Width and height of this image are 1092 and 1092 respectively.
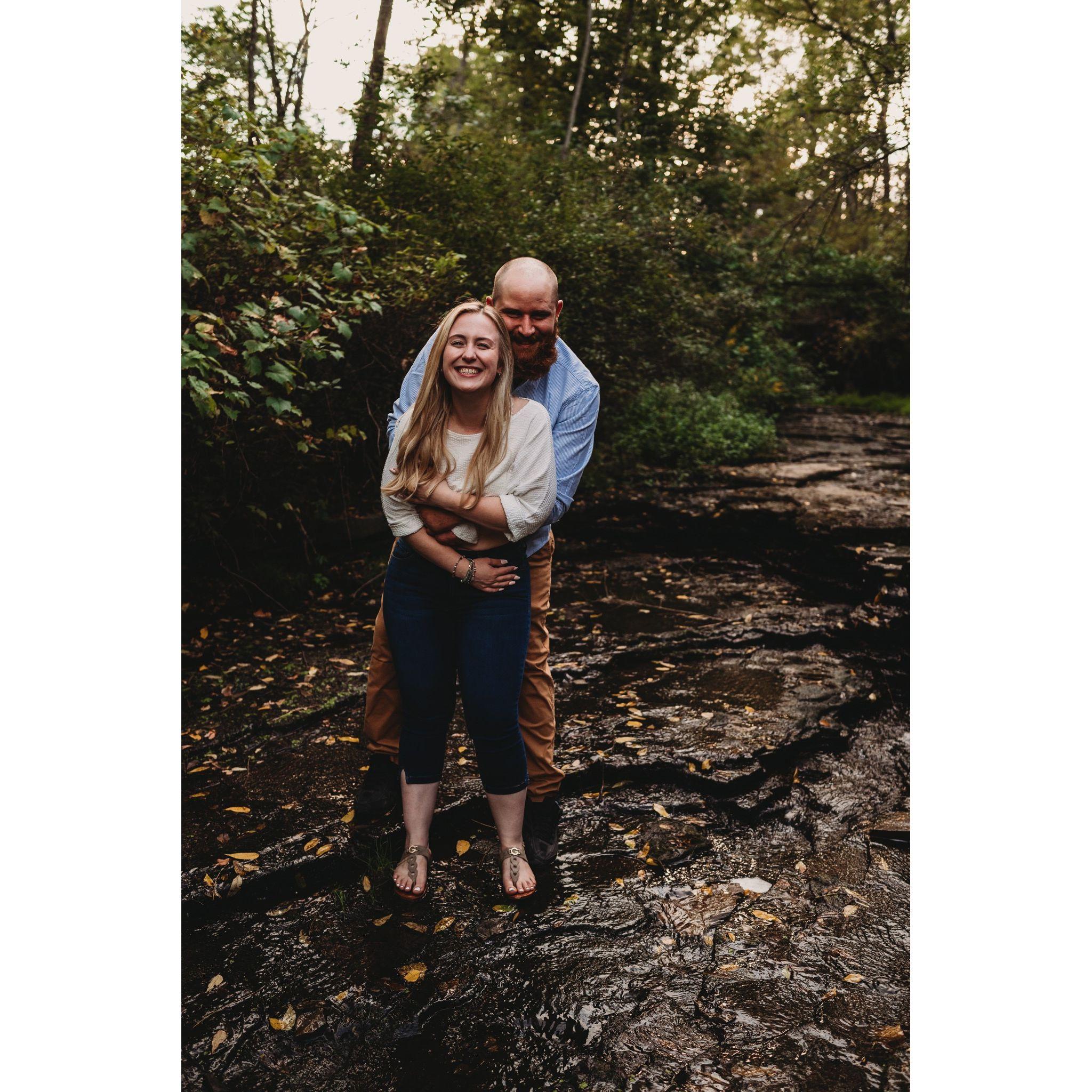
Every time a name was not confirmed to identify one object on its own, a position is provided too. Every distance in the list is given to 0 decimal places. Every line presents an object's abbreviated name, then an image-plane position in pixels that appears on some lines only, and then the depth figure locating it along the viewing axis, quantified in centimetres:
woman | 247
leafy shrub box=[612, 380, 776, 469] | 1078
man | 280
